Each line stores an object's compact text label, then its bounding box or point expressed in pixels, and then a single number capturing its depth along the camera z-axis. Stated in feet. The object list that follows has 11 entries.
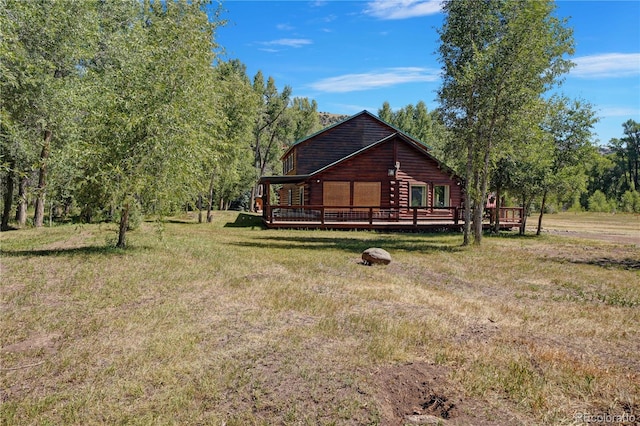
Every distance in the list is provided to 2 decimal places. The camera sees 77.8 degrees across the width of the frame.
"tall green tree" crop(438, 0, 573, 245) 52.70
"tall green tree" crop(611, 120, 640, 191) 321.11
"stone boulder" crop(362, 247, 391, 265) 40.81
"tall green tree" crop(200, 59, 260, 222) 102.17
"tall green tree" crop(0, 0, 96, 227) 57.36
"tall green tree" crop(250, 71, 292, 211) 186.28
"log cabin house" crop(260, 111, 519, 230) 86.33
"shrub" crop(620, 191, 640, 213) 240.53
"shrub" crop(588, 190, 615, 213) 255.91
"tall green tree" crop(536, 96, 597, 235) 78.38
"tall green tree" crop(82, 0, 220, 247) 39.11
